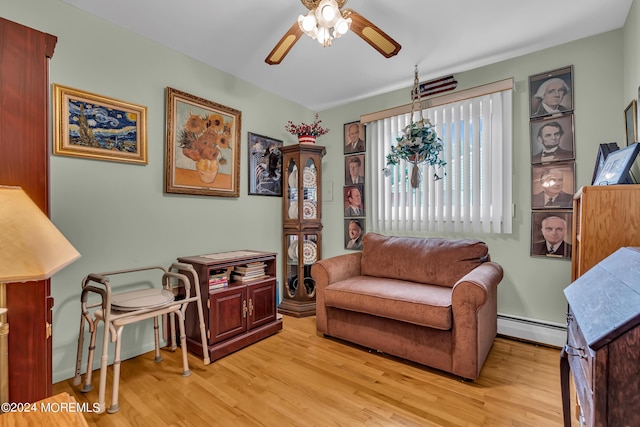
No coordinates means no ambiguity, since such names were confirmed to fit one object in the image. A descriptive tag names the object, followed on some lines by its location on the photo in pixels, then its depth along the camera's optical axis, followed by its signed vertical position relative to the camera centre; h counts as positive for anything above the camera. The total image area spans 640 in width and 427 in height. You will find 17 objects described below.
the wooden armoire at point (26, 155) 0.94 +0.21
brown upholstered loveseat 1.88 -0.64
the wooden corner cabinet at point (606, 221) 1.40 -0.05
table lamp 0.73 -0.09
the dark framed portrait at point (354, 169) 3.51 +0.56
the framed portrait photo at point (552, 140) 2.34 +0.61
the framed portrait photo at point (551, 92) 2.34 +1.02
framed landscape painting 1.89 +0.64
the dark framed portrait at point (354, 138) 3.51 +0.95
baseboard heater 2.36 -1.03
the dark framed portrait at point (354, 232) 3.53 -0.24
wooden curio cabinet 3.31 -0.09
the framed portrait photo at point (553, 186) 2.33 +0.22
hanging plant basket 2.73 +0.65
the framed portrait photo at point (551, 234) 2.36 -0.19
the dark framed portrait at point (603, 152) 1.98 +0.42
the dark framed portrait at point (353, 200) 3.52 +0.17
